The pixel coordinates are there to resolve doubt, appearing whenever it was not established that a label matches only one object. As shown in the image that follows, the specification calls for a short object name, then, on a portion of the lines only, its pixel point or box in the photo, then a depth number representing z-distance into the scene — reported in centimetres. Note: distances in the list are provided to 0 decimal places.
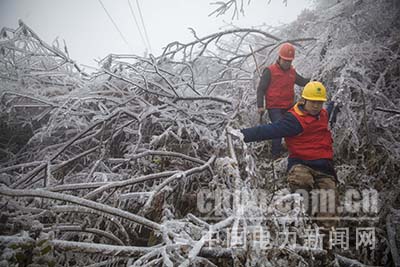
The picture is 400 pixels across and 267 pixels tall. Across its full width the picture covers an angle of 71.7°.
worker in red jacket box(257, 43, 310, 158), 342
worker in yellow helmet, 250
